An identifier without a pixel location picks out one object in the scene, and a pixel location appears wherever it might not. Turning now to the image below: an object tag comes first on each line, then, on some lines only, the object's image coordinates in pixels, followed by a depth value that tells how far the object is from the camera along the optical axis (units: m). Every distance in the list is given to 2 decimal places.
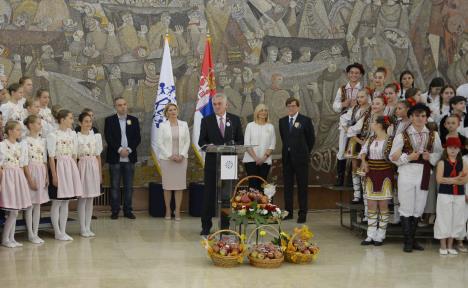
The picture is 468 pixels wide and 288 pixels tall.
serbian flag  13.02
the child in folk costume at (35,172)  9.95
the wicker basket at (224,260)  8.31
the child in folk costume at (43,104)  11.13
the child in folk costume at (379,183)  9.91
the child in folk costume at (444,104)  10.60
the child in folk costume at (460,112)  9.96
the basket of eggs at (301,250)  8.62
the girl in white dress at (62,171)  10.18
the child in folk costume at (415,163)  9.66
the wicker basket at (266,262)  8.33
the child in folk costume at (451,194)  9.40
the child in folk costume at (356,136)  11.22
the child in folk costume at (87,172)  10.61
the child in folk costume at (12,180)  9.55
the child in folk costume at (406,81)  11.32
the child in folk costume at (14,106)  10.69
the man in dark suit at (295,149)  12.33
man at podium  10.27
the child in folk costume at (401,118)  10.08
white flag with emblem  12.88
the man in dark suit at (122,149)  12.62
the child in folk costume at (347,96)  11.88
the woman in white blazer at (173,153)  12.39
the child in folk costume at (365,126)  10.52
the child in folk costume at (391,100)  10.70
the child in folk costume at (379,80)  11.21
